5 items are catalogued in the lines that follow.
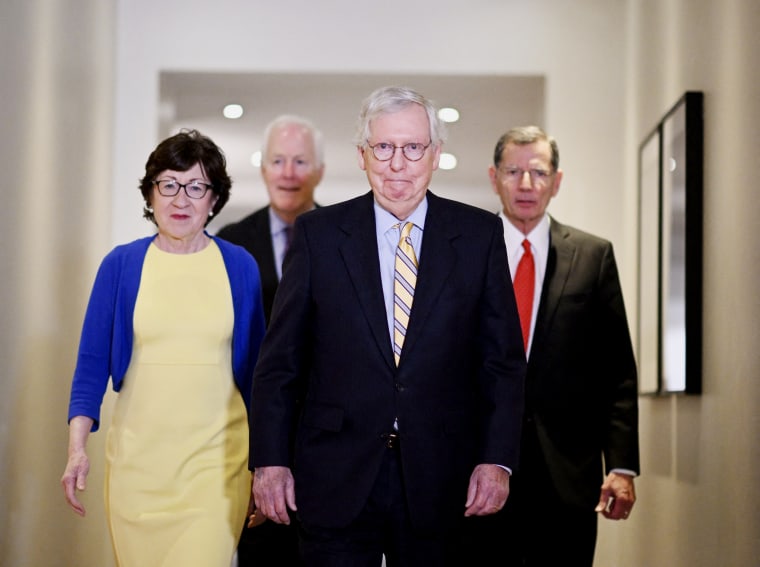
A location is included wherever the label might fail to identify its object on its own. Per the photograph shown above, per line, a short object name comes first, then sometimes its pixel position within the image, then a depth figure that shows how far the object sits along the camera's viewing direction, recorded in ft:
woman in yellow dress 11.61
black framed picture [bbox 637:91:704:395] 16.15
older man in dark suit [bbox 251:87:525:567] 10.13
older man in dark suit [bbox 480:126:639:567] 13.80
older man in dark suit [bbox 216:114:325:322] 16.89
